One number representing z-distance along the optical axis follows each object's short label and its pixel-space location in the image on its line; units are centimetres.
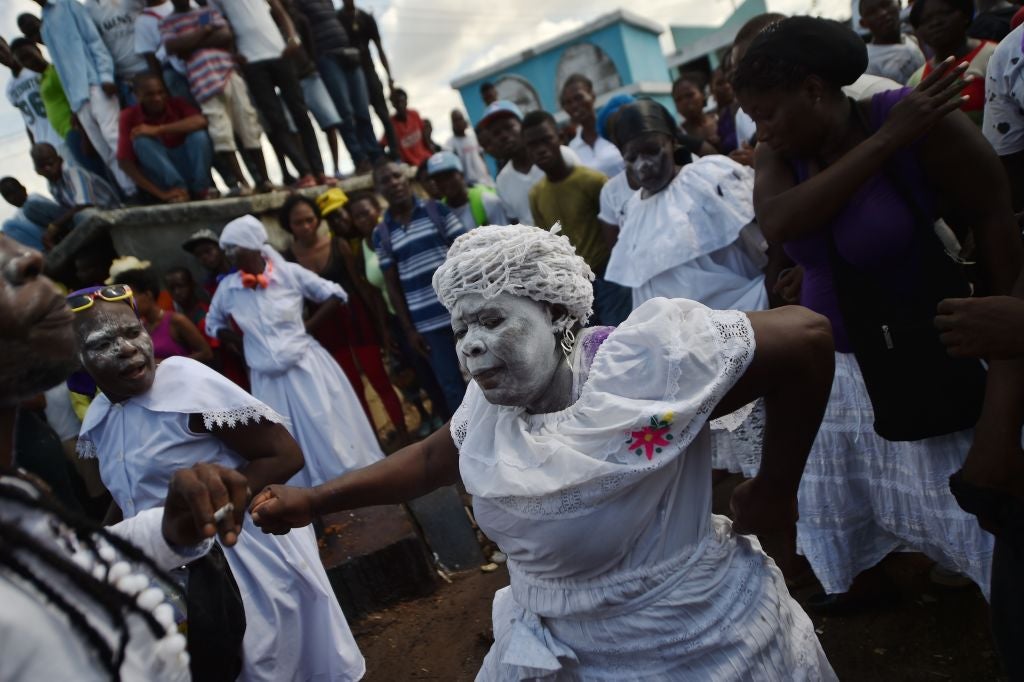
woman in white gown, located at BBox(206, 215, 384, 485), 520
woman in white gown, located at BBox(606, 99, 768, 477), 345
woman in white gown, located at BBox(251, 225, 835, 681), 152
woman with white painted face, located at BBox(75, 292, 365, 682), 257
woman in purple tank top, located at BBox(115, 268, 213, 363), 470
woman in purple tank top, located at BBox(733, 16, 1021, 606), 197
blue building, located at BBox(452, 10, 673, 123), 1861
